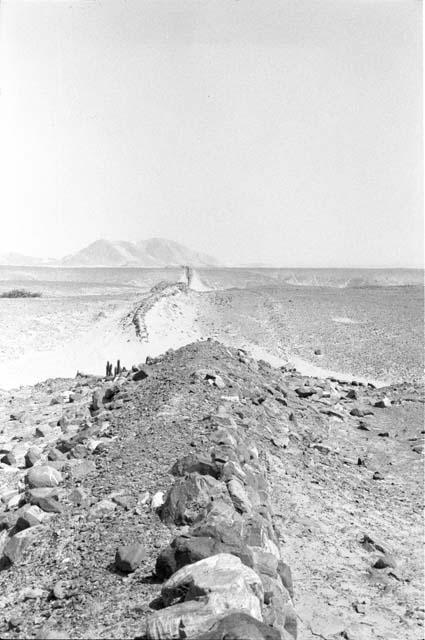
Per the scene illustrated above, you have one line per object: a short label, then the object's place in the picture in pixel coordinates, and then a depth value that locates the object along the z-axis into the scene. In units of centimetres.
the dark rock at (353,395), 1625
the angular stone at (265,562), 534
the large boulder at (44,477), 787
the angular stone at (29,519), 669
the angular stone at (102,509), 657
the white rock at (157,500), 650
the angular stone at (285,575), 567
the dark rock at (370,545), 734
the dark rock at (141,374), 1302
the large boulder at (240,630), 375
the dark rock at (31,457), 975
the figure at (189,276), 5934
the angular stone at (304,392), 1557
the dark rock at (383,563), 686
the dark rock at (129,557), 536
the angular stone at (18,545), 621
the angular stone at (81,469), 795
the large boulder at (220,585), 423
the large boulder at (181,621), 400
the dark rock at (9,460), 1011
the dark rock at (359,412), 1446
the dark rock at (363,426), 1338
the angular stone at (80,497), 700
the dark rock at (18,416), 1317
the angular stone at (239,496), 647
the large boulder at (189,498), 619
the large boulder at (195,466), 718
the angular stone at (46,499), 696
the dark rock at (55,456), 905
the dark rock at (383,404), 1522
